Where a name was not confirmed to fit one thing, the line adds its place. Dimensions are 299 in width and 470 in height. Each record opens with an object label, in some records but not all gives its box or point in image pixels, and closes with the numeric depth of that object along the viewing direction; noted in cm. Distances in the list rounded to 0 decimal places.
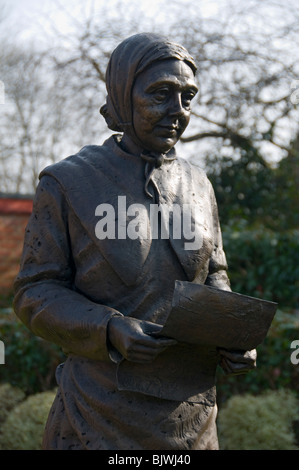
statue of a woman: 226
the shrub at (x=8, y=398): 608
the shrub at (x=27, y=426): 543
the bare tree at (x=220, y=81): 1005
